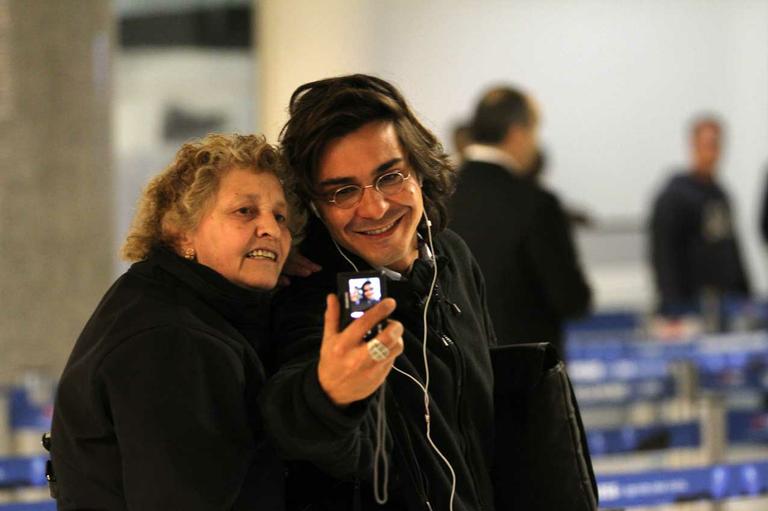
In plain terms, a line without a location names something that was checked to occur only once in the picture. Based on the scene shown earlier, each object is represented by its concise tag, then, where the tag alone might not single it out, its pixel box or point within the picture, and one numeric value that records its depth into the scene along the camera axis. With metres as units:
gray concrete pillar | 10.21
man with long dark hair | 3.46
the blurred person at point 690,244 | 14.61
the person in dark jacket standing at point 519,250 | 7.25
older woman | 3.31
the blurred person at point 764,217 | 15.77
